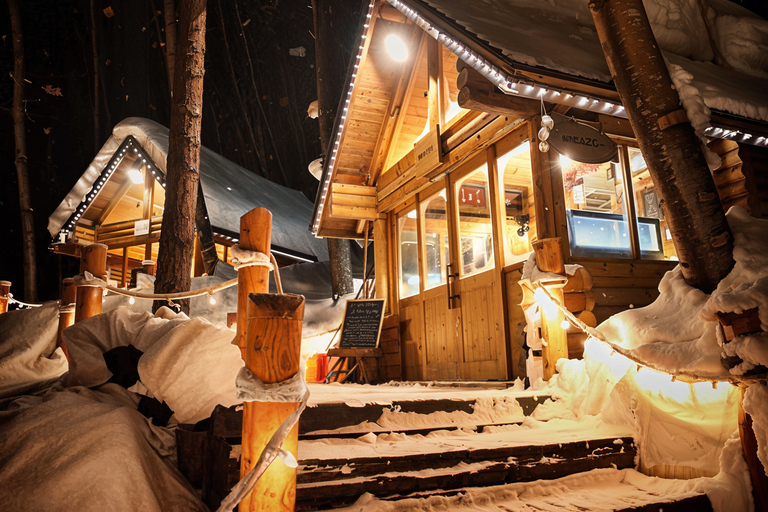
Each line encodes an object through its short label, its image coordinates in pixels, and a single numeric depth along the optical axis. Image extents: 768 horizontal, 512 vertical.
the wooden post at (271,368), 1.97
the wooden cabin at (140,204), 13.68
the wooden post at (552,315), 4.36
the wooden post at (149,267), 10.41
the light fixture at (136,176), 14.97
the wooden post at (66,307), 5.38
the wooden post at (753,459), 2.48
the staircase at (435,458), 2.61
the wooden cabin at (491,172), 5.04
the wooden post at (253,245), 3.47
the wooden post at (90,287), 4.69
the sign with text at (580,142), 5.17
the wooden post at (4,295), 6.66
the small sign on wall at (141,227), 14.58
